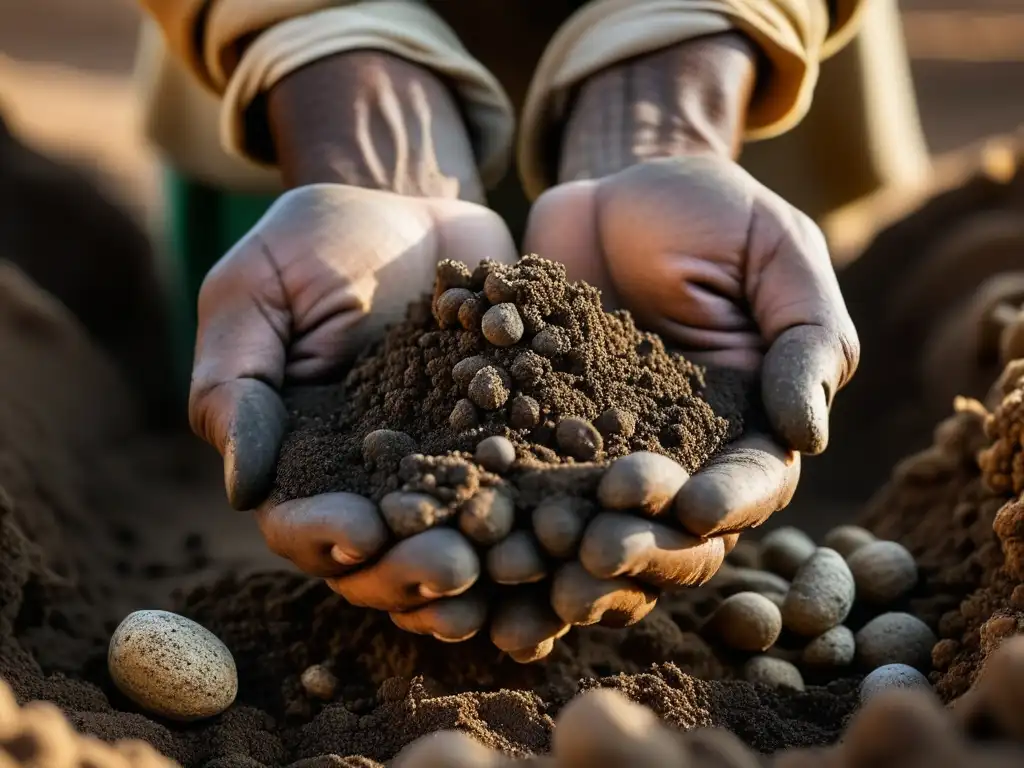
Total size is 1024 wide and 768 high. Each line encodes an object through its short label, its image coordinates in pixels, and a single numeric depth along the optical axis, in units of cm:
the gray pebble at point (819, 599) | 61
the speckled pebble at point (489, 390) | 54
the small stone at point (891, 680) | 57
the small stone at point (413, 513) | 51
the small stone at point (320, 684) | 58
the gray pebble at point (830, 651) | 61
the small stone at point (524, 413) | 54
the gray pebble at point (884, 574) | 63
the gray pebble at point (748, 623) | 61
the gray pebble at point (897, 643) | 60
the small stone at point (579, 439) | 54
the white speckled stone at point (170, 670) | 56
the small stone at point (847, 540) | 67
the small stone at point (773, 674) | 59
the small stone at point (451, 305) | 56
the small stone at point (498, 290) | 55
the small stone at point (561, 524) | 51
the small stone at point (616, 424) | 55
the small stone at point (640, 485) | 51
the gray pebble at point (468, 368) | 55
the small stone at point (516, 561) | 51
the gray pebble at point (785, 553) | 67
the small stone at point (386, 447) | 54
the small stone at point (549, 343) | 55
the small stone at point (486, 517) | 51
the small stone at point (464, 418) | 54
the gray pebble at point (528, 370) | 55
